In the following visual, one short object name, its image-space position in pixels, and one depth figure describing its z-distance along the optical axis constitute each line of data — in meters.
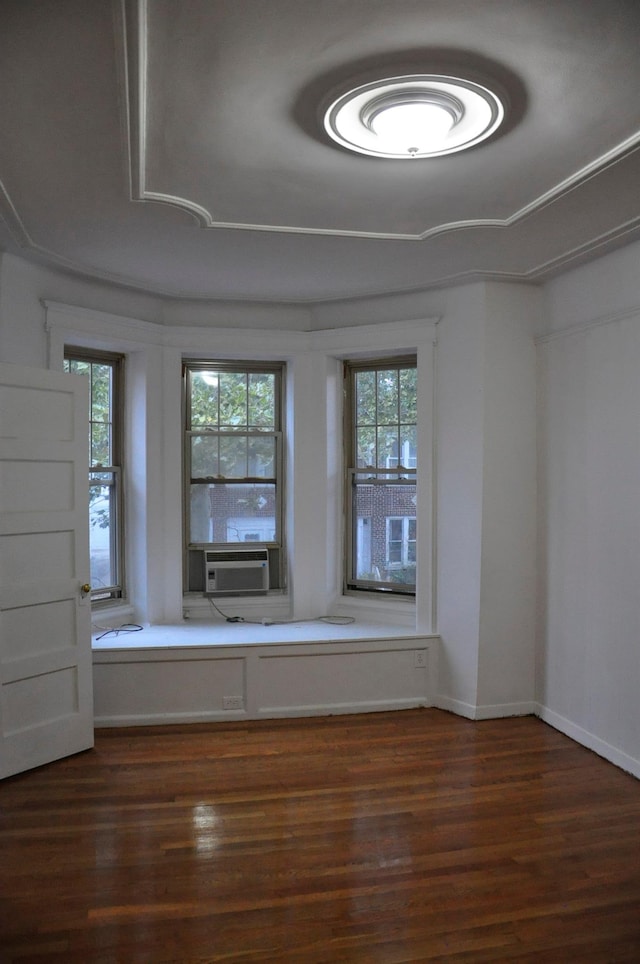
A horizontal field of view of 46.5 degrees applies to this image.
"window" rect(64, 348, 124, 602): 5.45
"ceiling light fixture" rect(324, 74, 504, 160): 2.50
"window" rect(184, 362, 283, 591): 5.84
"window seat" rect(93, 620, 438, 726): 4.83
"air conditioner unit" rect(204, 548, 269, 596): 5.77
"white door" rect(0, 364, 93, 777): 4.09
